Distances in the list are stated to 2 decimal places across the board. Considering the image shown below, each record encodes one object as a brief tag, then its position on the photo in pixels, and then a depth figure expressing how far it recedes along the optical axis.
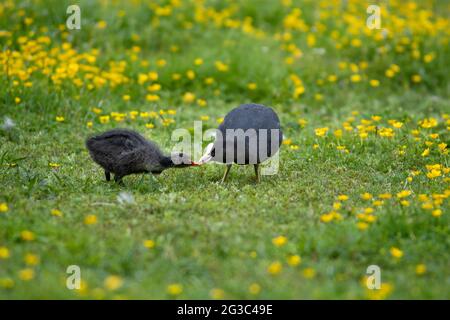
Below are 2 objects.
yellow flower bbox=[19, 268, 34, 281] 6.93
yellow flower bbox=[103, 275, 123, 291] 6.92
